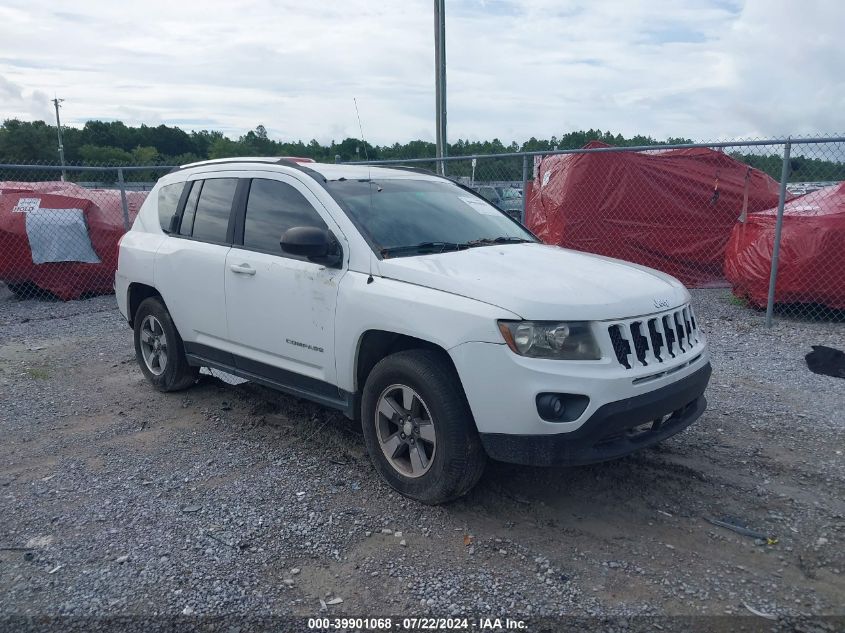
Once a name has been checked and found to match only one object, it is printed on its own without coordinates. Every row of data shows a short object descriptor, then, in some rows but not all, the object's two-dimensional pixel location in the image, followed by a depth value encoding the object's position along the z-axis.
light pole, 11.68
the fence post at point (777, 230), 7.49
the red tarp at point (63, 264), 10.52
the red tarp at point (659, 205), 10.90
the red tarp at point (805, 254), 8.12
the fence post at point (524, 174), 9.30
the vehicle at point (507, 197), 11.22
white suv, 3.47
